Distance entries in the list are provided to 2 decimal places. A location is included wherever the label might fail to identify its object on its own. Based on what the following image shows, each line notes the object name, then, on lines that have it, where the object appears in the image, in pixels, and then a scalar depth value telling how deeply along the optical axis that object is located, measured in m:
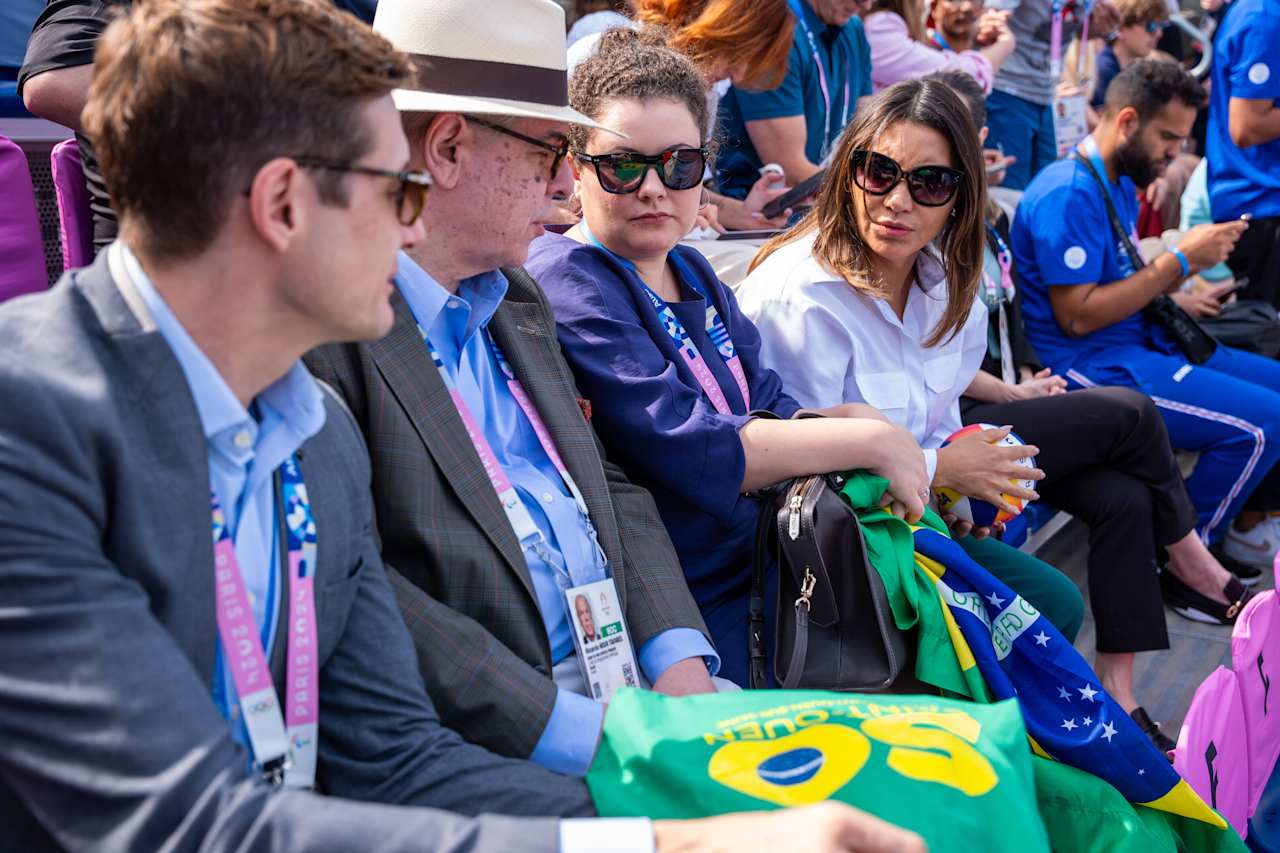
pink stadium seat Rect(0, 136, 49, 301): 2.76
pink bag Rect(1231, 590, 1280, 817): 2.88
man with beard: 4.82
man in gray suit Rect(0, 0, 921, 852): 1.19
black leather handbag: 2.43
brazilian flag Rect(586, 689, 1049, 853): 1.47
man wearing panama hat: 1.90
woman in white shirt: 3.29
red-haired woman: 4.20
